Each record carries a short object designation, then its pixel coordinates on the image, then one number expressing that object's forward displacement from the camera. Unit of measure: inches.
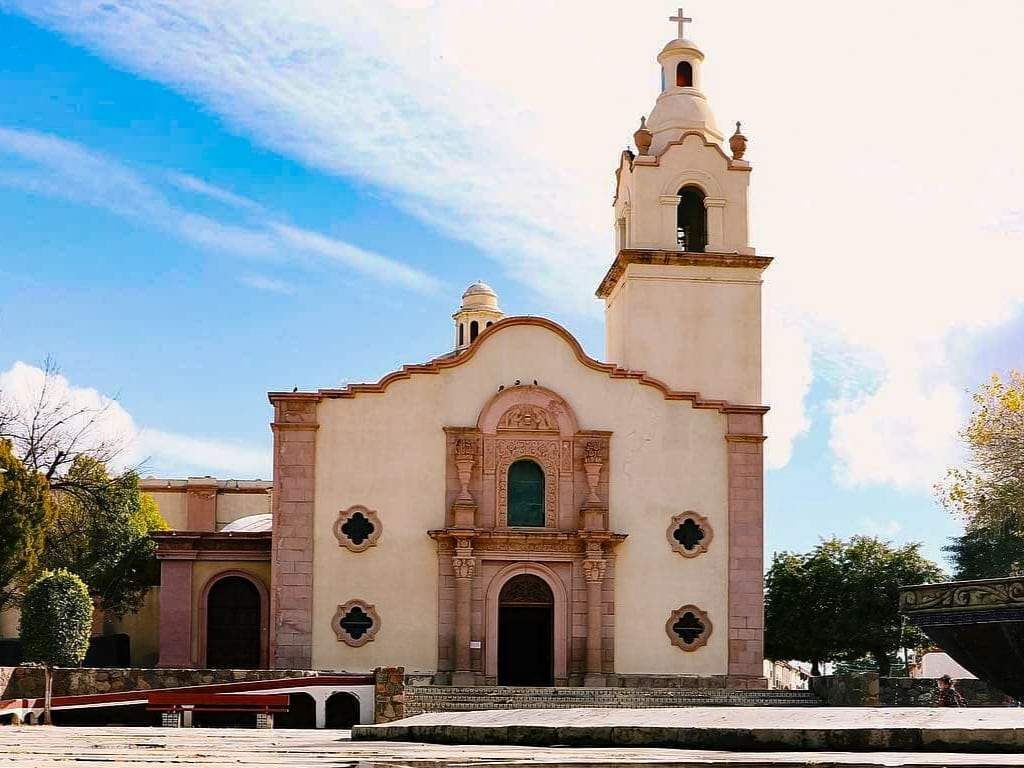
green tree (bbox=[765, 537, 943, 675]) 1668.6
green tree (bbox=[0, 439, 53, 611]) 1355.8
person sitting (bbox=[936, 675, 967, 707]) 1003.3
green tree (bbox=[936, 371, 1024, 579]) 1496.1
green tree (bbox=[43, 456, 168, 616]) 1640.0
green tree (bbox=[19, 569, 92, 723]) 1158.3
